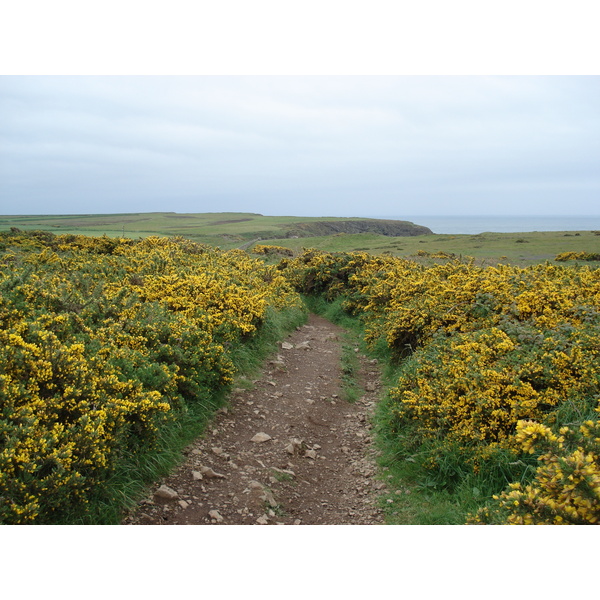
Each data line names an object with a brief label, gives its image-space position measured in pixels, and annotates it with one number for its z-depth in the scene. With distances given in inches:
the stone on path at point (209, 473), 209.3
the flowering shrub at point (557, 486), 123.6
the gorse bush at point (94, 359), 147.9
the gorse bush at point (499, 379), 173.2
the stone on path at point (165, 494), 184.9
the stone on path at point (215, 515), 182.5
